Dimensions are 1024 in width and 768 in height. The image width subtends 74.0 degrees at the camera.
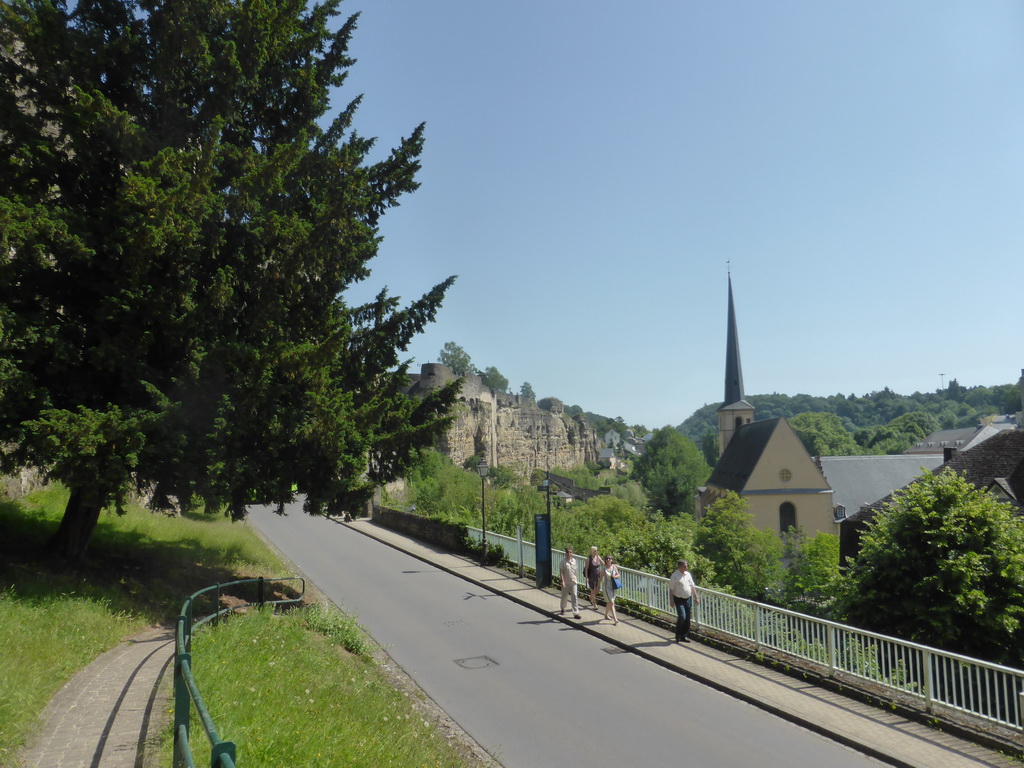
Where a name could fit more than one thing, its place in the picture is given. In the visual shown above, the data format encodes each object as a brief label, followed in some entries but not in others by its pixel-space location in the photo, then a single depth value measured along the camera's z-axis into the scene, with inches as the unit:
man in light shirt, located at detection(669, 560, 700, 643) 443.5
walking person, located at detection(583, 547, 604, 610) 548.6
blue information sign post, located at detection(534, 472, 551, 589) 637.3
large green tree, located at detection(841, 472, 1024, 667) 440.1
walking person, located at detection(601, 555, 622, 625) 502.3
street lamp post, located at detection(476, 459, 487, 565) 788.6
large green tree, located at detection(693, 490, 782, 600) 1185.5
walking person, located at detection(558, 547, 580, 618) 523.2
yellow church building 1993.1
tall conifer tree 381.1
